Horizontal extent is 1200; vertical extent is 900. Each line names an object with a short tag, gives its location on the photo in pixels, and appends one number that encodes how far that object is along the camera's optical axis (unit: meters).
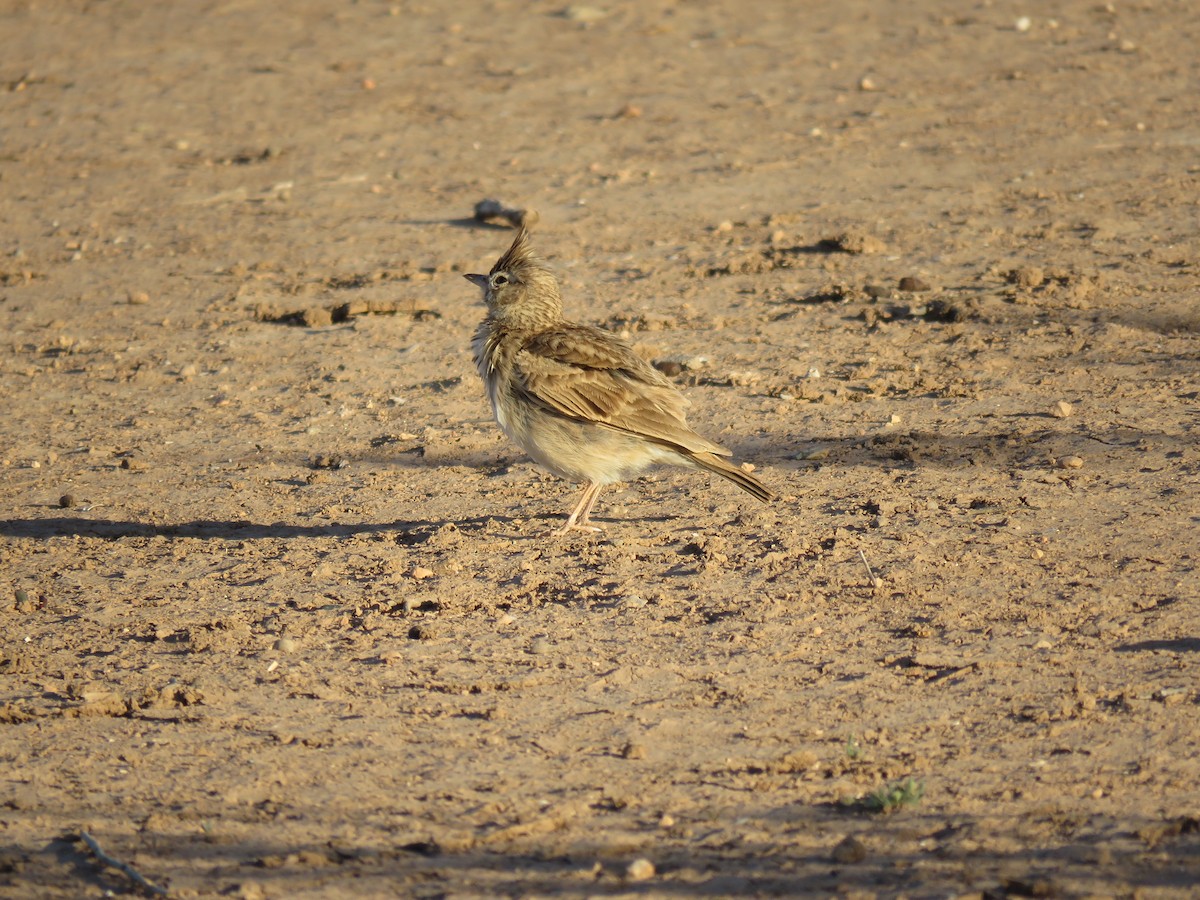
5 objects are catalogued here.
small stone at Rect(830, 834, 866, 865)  8.53
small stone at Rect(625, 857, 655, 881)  8.51
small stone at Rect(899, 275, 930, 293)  19.61
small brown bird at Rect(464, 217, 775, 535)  13.66
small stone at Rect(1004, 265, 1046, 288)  19.31
